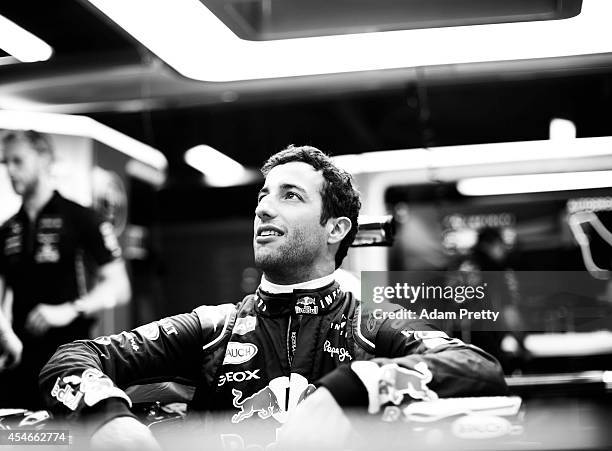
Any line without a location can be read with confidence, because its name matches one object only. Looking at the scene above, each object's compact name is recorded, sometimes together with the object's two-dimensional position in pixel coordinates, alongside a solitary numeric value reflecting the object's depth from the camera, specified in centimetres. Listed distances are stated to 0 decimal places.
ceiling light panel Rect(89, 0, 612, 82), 205
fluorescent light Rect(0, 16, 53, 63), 262
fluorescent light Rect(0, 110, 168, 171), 260
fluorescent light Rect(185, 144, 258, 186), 226
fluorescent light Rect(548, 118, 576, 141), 213
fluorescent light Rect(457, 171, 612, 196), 204
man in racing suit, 188
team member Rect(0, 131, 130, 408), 235
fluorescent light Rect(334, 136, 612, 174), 209
